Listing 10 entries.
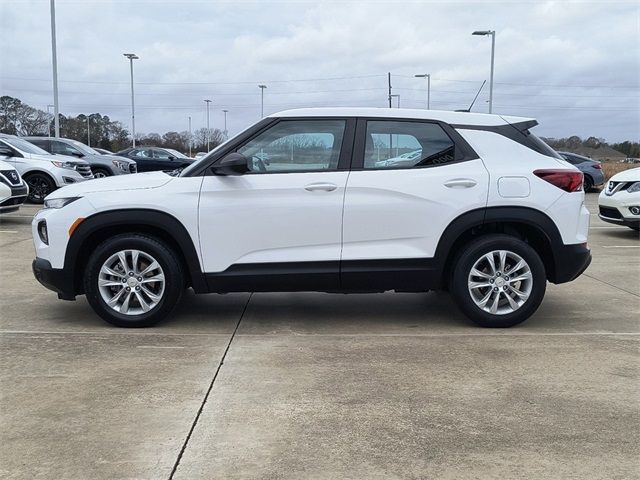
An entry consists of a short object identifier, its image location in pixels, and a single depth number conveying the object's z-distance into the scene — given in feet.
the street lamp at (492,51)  90.58
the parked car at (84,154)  58.70
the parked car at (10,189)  35.96
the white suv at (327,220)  16.16
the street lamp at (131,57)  142.00
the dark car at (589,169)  72.02
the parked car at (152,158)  83.71
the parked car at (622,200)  34.12
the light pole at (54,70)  85.15
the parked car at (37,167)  47.29
